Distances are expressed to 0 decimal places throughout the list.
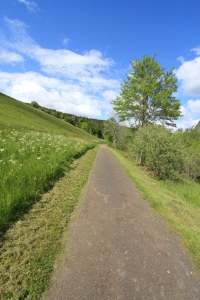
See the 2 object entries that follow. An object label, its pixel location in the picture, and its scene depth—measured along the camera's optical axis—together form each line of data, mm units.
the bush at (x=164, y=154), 11188
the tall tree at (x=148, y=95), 15438
